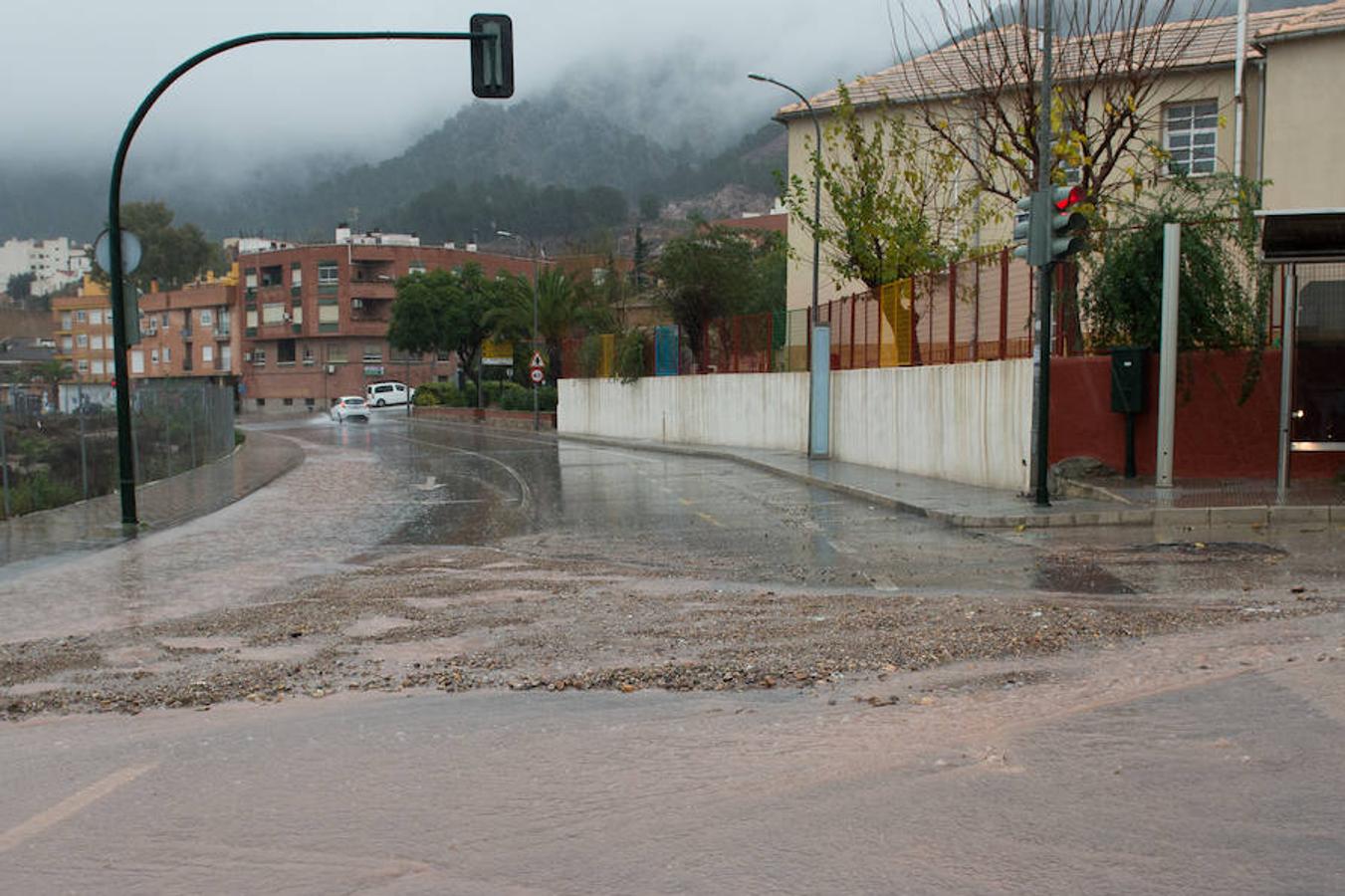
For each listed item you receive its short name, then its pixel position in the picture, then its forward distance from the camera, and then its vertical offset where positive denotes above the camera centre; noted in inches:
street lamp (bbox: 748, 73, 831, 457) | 1047.0 -35.8
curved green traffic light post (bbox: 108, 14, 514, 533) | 588.7 +137.0
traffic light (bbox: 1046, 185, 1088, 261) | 570.6 +65.2
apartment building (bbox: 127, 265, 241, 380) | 4630.9 +155.8
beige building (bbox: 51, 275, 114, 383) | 5251.0 +169.4
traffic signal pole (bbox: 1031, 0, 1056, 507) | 577.0 +17.7
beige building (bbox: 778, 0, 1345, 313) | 1168.2 +255.3
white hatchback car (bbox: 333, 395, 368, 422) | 2746.1 -86.4
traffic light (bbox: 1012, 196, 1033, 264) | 589.9 +65.8
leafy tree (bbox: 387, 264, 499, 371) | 3339.1 +158.0
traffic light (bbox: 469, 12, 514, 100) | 599.2 +149.7
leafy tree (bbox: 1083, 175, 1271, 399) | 618.2 +45.2
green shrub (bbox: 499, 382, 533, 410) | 2576.3 -60.6
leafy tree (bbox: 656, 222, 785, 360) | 1946.4 +143.1
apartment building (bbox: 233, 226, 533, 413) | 4205.2 +182.1
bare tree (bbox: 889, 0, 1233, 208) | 860.6 +215.1
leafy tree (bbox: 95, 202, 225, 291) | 5280.5 +530.0
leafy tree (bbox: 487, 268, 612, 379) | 2625.5 +131.1
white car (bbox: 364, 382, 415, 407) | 3324.3 -64.7
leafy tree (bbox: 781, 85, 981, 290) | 1151.0 +148.7
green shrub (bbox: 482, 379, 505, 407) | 2810.0 -47.6
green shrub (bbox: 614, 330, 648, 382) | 1748.3 +18.0
